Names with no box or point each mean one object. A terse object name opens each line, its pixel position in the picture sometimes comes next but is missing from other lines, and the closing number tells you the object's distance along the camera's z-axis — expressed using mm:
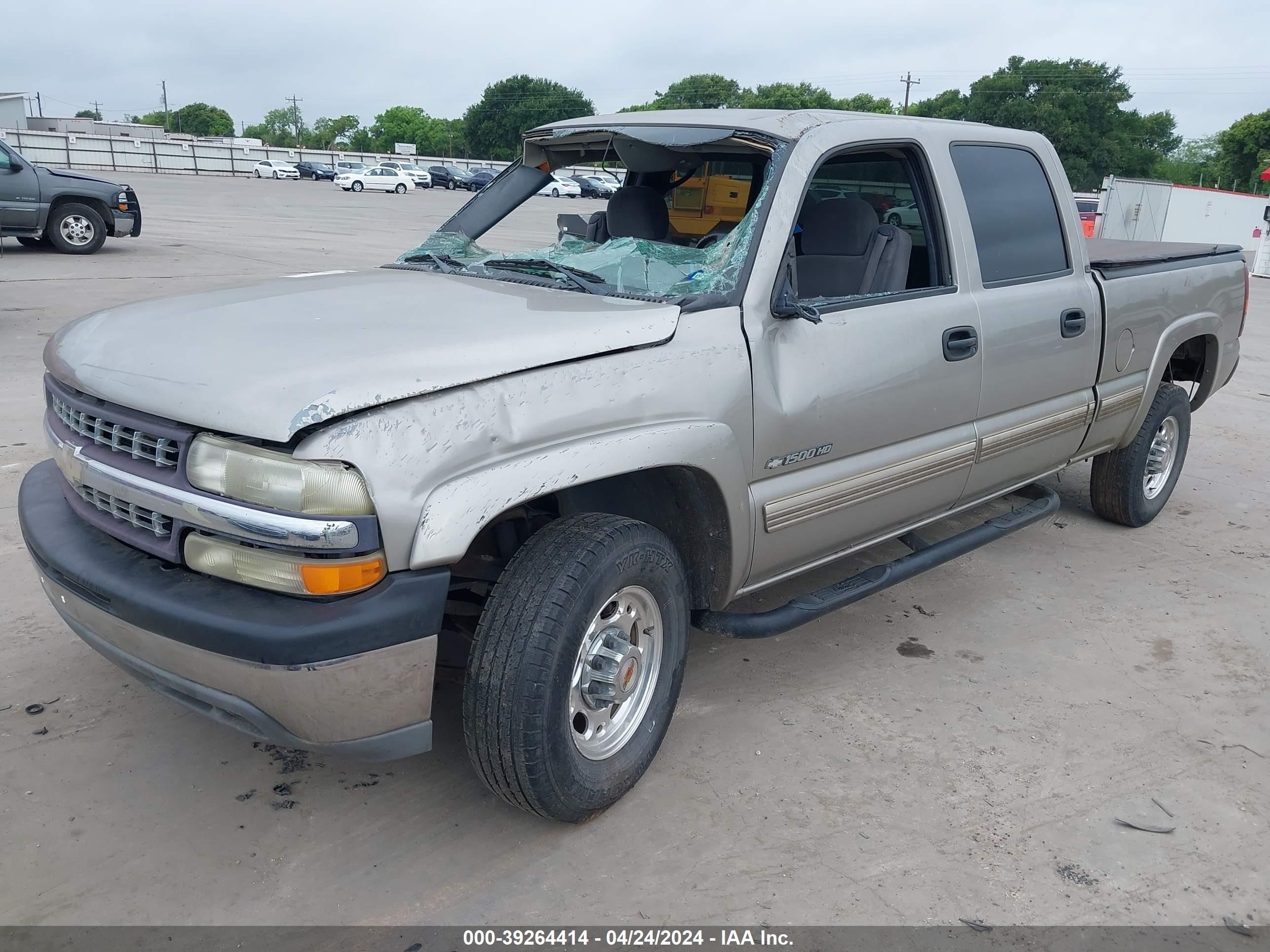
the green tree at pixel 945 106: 82688
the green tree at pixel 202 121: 135000
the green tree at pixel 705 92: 95000
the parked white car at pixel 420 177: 53197
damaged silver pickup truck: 2186
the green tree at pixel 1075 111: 75125
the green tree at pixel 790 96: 87562
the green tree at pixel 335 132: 141125
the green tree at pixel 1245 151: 59750
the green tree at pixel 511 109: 99000
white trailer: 28141
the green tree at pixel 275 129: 144625
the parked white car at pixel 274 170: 57469
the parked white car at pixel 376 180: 46969
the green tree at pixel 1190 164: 76250
